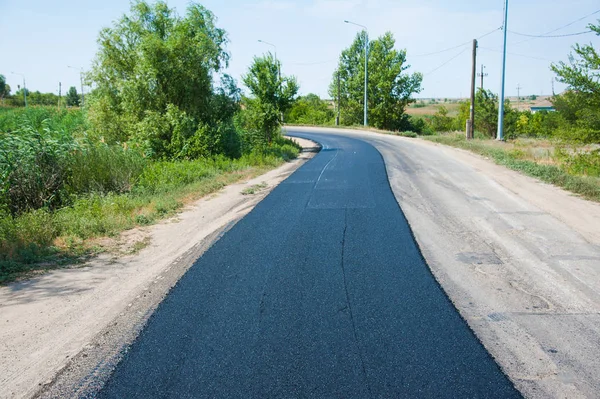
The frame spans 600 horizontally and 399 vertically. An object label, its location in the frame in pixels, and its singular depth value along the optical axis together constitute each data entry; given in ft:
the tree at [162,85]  72.23
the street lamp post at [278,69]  90.59
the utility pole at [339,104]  209.87
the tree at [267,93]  89.10
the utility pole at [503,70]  90.22
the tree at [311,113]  257.55
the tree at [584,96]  54.44
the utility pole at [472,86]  113.09
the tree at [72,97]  320.91
